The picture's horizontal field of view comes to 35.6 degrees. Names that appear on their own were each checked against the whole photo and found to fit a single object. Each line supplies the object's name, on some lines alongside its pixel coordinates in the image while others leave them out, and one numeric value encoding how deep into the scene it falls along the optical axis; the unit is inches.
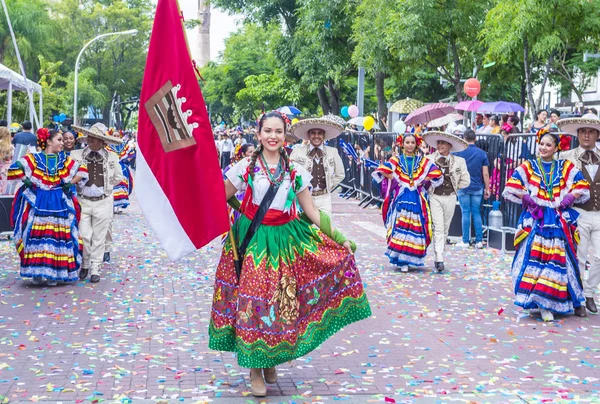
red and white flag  212.5
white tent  835.4
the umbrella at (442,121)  1047.3
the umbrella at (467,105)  977.2
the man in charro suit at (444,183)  474.6
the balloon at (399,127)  865.5
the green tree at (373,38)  1030.4
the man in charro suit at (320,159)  425.4
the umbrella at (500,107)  1094.7
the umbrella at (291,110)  1334.3
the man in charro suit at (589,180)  348.8
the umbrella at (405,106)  1179.9
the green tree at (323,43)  1248.8
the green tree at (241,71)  2215.8
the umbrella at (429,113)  1059.9
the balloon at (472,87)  896.3
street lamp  1889.8
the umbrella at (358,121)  1130.0
